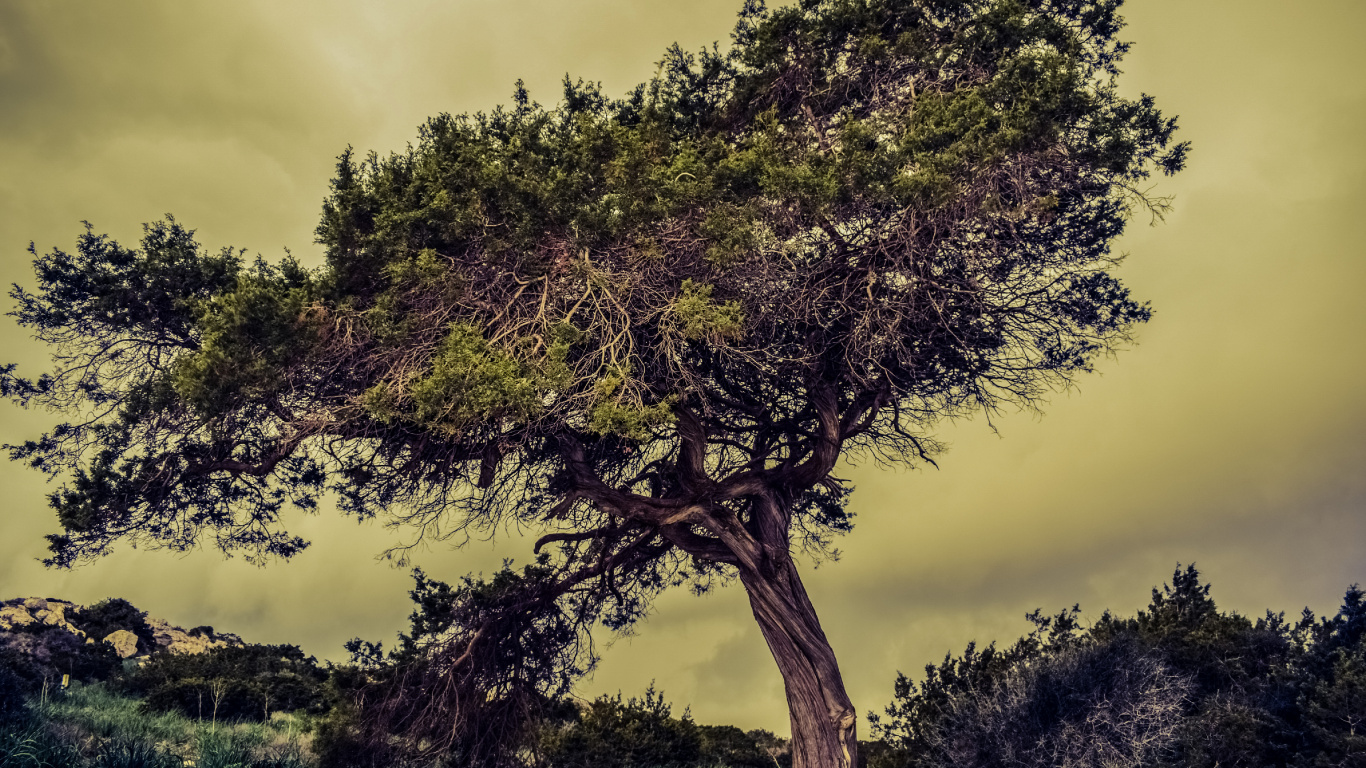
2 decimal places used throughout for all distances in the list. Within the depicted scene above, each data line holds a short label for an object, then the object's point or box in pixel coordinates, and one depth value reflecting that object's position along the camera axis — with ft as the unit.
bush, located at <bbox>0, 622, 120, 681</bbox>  52.26
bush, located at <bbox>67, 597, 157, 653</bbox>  67.67
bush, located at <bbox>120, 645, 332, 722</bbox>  47.03
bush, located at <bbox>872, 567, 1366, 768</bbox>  41.32
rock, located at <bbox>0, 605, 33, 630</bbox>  61.46
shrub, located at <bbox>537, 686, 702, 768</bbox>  49.32
